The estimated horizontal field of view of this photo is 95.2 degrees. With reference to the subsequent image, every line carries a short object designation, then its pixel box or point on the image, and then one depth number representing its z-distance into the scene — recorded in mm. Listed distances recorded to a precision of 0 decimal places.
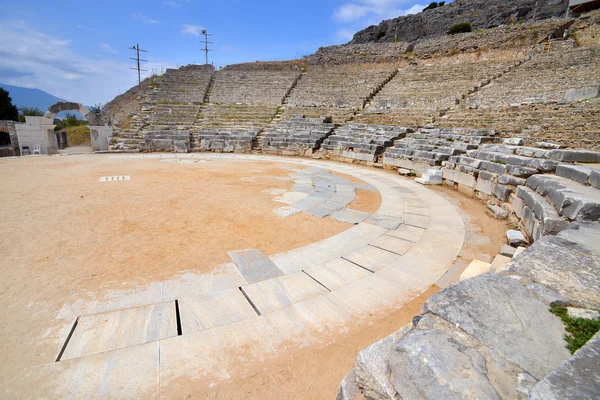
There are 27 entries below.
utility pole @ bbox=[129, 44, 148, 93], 27469
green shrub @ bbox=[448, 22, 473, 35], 28905
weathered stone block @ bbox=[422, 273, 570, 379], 1446
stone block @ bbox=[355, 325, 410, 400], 1459
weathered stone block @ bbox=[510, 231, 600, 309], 1950
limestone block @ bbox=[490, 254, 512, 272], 3287
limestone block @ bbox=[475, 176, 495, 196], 6754
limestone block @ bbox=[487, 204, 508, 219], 5668
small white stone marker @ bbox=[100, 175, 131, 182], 8031
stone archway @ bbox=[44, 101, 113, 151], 16250
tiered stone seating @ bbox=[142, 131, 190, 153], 14961
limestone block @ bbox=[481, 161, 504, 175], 6543
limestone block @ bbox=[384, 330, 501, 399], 1241
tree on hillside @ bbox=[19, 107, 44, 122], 31653
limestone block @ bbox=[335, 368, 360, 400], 1581
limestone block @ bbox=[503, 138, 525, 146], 8195
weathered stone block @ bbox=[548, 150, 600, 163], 5773
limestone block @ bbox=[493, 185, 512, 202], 5934
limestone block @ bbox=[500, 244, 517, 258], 3733
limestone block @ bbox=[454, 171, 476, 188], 7564
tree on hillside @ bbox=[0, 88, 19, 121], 26094
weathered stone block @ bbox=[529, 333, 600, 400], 1083
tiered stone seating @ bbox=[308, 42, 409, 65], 24469
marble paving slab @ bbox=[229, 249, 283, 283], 3264
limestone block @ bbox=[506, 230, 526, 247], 4188
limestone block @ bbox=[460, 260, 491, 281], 3198
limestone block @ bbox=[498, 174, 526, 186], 5804
